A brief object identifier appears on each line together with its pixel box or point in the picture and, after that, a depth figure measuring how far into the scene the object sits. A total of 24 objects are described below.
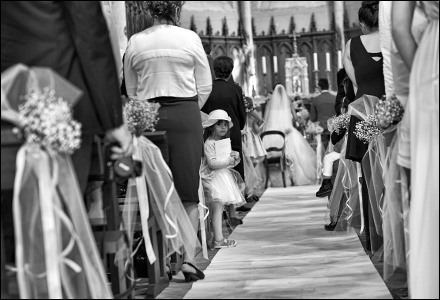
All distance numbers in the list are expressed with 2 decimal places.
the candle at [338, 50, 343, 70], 34.40
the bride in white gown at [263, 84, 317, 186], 21.99
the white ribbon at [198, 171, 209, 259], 9.68
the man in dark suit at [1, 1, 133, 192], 5.89
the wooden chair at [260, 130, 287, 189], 21.85
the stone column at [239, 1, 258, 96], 34.93
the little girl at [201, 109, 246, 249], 11.09
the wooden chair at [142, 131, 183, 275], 8.14
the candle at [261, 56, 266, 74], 35.42
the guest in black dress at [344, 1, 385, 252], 9.21
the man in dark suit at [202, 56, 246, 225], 13.22
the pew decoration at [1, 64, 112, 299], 5.50
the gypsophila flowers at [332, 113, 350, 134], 11.11
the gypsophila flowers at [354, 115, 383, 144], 8.86
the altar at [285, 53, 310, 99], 32.30
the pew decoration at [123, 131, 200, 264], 7.79
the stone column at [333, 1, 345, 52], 34.82
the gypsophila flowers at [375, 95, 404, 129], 7.45
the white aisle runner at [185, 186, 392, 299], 7.52
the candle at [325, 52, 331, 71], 32.76
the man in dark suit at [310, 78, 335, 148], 23.20
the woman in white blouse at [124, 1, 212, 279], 8.35
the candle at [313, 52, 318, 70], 33.39
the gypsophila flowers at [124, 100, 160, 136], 7.73
